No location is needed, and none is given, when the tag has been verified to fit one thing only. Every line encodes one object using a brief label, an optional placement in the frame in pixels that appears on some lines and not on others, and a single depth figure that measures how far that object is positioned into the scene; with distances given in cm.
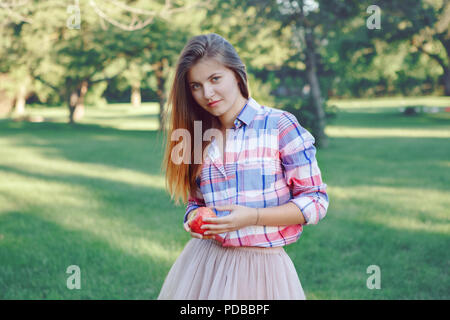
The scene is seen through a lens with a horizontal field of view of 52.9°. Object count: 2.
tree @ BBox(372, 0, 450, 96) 1481
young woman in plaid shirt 174
